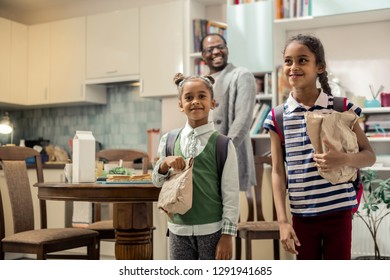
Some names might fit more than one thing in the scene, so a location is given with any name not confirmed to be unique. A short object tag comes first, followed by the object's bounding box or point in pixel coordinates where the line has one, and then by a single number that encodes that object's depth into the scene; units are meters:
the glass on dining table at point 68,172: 1.83
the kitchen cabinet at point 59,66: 3.89
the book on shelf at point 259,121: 3.09
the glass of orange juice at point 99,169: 1.99
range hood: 3.67
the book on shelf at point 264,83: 3.10
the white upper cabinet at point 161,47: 3.47
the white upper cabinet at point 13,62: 3.95
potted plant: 2.55
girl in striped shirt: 1.21
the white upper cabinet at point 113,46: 3.66
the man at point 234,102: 2.25
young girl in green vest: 1.38
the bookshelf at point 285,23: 2.86
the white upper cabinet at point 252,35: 3.07
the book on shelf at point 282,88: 3.04
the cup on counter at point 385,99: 2.88
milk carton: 1.75
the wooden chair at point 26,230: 2.04
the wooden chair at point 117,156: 2.61
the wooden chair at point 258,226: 2.26
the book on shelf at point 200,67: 3.36
